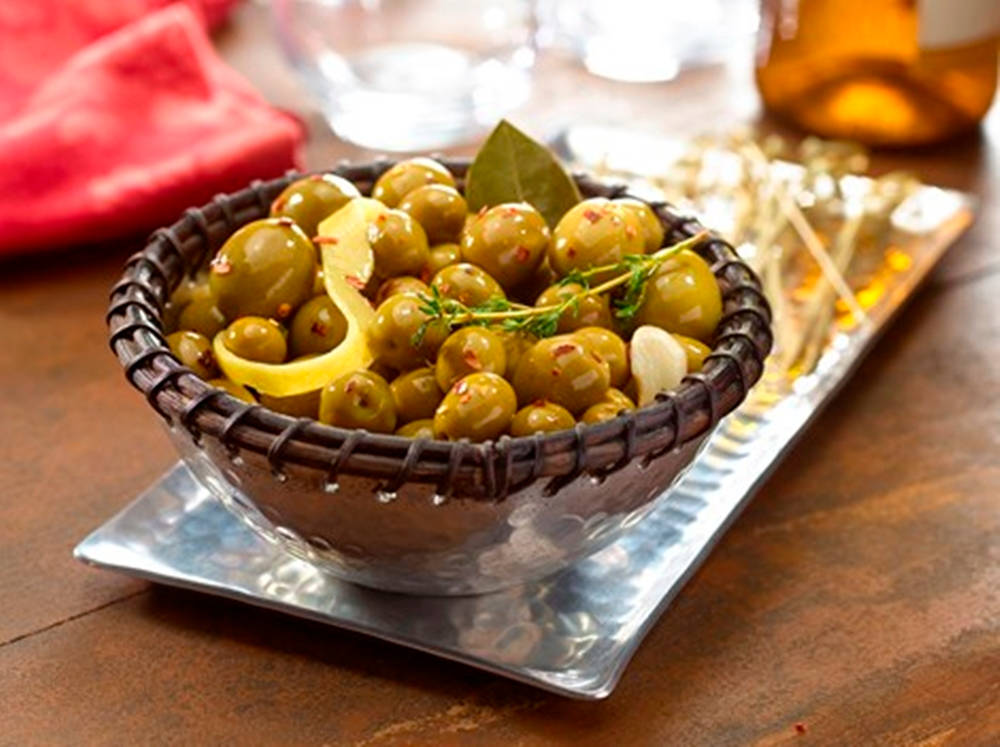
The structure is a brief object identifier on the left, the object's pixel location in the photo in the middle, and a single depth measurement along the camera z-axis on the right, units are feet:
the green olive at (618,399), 2.10
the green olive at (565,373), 2.06
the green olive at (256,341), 2.15
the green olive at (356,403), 2.04
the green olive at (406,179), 2.41
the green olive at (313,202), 2.37
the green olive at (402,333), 2.10
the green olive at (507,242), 2.24
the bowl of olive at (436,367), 1.98
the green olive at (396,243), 2.24
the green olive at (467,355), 2.05
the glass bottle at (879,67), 3.54
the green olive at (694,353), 2.17
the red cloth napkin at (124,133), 3.27
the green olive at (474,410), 1.99
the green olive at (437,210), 2.33
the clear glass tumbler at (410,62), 3.80
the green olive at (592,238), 2.25
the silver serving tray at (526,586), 2.16
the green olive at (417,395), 2.10
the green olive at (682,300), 2.23
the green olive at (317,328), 2.19
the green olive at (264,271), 2.20
